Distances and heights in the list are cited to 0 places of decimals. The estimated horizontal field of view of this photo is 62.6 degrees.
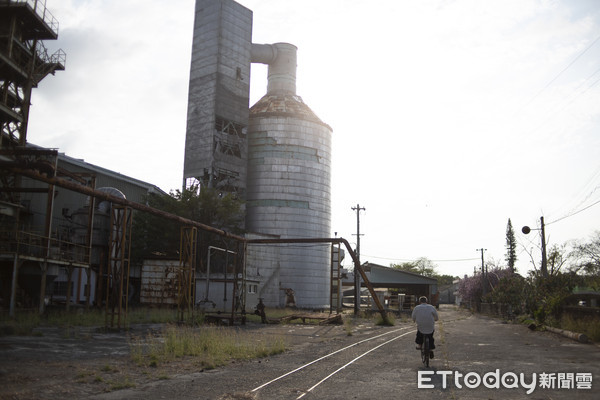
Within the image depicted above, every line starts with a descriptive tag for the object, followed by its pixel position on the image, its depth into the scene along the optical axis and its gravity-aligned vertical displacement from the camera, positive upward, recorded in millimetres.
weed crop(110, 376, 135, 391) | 8476 -2038
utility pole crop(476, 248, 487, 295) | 61488 +16
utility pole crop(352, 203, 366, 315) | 37625 -1365
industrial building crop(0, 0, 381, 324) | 35000 +10394
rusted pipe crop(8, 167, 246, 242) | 15406 +2617
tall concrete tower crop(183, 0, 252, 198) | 49312 +17443
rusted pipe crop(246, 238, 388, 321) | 31291 +1971
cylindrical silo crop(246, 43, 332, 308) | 51062 +8893
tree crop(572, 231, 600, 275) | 44312 +2788
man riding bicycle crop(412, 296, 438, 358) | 11922 -1070
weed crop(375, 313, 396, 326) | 28936 -2754
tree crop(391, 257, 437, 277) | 135625 +2463
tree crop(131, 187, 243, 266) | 41125 +4300
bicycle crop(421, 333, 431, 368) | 11609 -1741
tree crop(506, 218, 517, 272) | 104025 +6722
